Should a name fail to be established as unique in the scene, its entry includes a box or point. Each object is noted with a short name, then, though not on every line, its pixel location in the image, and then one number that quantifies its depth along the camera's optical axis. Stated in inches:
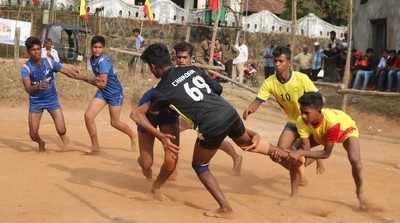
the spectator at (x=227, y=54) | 882.1
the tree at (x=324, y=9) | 1641.2
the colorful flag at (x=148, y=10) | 957.7
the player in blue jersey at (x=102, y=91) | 345.7
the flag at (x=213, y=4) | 895.3
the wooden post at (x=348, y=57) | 550.6
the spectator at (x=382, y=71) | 665.0
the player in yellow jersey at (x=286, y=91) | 270.4
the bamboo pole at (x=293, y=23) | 608.9
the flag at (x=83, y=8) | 899.4
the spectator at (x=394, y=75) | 638.5
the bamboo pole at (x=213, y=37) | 659.8
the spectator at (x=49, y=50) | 679.7
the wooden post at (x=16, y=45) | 675.4
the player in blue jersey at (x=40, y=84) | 343.0
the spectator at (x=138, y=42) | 867.4
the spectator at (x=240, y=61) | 812.0
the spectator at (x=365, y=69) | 695.4
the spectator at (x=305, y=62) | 803.1
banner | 842.6
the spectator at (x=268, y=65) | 832.6
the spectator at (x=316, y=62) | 802.8
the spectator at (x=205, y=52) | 834.6
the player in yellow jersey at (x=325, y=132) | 229.3
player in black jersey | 223.9
